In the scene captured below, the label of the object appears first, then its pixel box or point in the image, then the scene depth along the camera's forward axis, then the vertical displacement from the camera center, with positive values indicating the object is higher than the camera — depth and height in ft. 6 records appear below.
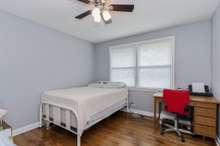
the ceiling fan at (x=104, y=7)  4.94 +2.97
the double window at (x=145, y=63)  10.18 +0.88
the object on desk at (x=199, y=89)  8.14 -1.23
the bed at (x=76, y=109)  6.39 -2.32
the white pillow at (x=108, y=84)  11.46 -1.27
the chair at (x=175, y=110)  6.97 -2.41
